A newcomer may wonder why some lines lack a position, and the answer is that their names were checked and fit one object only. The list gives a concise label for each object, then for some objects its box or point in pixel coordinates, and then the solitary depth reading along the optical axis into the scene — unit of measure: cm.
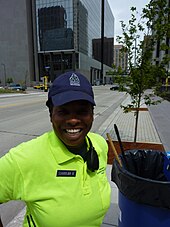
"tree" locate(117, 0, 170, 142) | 429
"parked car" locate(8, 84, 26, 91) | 4442
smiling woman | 111
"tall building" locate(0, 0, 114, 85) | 6850
